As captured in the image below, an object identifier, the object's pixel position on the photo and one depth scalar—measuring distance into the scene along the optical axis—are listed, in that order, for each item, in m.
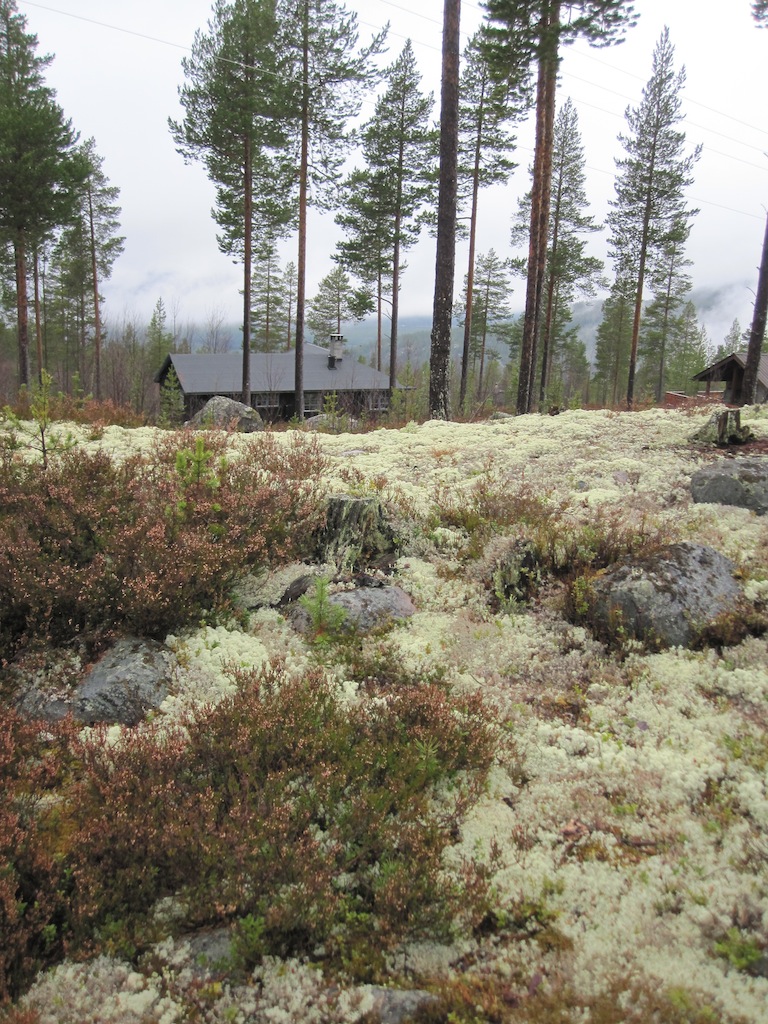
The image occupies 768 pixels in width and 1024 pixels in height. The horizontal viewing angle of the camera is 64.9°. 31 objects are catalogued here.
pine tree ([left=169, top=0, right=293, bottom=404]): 20.55
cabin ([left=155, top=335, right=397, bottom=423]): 35.78
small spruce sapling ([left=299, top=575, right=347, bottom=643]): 4.38
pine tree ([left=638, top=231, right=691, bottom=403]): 51.75
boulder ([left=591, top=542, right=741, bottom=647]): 4.05
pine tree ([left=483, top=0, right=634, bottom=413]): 13.24
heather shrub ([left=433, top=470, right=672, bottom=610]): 4.87
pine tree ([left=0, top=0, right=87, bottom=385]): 21.77
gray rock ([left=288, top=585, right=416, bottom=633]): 4.47
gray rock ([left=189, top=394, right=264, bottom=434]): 12.65
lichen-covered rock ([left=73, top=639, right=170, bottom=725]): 3.48
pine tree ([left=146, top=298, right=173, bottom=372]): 59.97
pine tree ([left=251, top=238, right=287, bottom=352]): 57.98
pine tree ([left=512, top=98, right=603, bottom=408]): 33.62
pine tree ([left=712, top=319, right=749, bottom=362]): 81.75
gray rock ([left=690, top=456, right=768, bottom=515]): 5.98
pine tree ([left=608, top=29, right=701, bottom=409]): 32.06
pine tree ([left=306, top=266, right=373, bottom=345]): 62.19
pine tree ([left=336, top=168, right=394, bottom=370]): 30.62
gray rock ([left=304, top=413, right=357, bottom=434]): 11.90
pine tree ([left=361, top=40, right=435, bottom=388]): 29.05
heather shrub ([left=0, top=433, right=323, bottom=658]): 4.02
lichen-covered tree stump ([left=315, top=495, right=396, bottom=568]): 5.50
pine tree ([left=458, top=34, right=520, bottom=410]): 28.38
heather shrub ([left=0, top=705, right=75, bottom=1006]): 2.17
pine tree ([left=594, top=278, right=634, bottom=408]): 59.69
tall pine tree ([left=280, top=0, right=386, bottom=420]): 21.27
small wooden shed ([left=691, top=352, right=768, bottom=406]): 34.75
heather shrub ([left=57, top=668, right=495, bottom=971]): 2.33
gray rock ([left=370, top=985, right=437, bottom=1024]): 2.05
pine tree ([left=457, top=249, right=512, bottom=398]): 54.34
